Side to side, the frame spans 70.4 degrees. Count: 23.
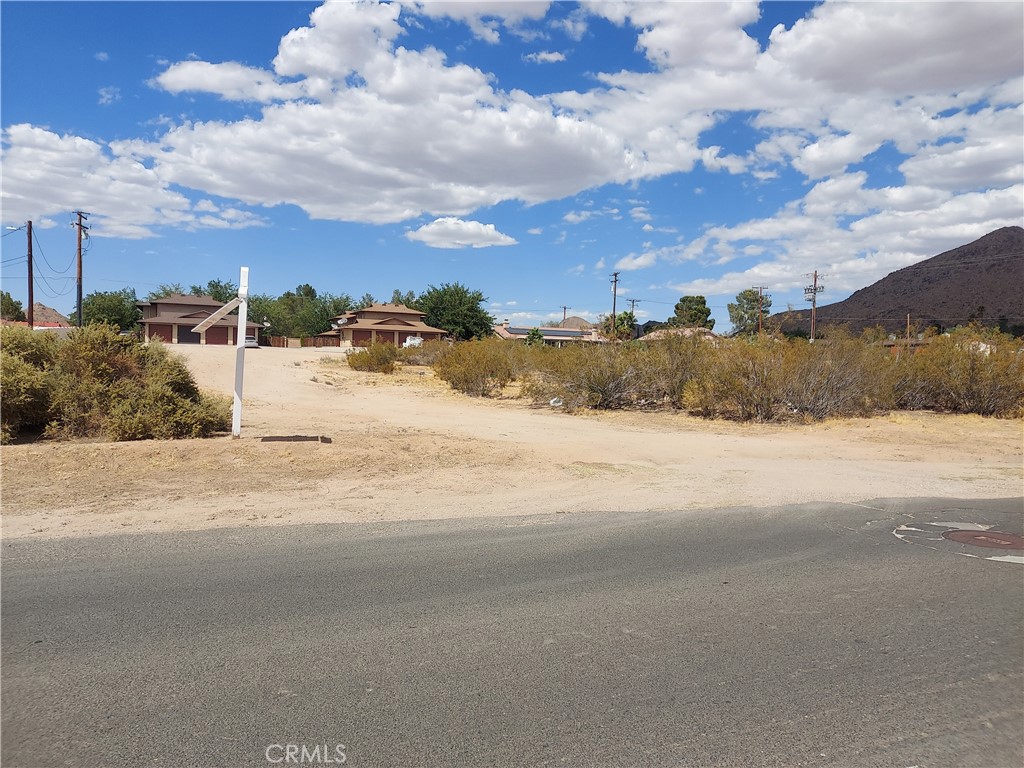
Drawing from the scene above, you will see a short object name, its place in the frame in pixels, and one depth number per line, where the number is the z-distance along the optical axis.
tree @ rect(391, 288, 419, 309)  124.34
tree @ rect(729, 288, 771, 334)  104.25
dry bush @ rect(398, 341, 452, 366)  45.78
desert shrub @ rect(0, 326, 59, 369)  12.67
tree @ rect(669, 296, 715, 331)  100.62
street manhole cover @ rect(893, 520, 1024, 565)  7.18
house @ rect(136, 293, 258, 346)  77.62
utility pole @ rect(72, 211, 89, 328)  50.28
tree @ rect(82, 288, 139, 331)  83.69
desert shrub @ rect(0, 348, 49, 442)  11.63
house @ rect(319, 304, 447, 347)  90.31
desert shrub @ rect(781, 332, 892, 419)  19.84
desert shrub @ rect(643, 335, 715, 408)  21.80
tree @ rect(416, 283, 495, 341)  95.19
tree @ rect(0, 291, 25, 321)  90.44
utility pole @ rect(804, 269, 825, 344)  72.88
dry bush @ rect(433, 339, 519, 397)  27.14
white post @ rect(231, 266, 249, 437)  11.68
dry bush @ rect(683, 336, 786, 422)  19.72
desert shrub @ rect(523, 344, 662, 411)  22.09
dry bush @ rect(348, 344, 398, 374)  39.97
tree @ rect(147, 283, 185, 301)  100.79
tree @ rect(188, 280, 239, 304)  117.51
